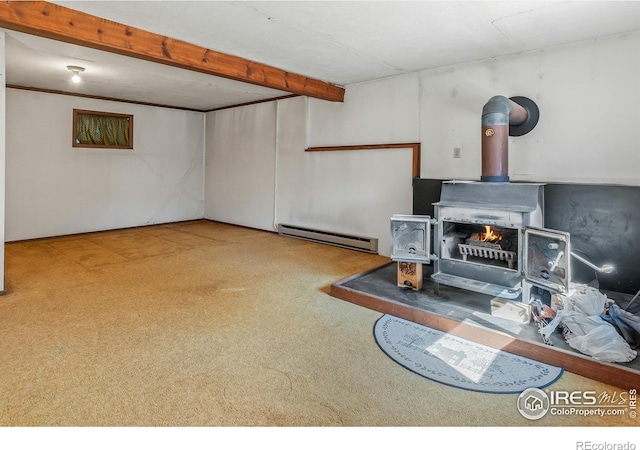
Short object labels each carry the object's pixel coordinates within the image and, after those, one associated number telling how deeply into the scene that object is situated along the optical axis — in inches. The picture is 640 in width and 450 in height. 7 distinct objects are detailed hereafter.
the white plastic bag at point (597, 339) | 80.9
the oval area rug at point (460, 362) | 78.5
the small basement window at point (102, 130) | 234.7
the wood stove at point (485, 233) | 107.4
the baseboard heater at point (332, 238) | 195.6
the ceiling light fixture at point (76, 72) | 172.5
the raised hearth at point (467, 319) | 80.1
